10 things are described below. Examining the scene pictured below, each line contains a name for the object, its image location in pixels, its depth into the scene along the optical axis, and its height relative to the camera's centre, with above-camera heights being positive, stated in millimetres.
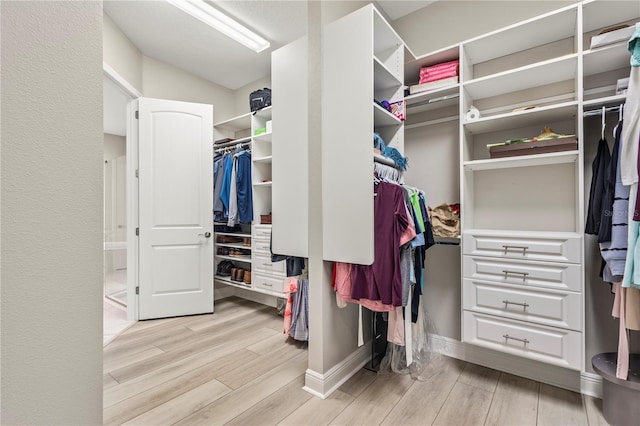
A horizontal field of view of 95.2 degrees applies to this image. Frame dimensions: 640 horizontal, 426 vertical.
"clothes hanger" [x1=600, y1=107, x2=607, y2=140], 1572 +506
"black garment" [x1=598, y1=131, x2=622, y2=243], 1507 +72
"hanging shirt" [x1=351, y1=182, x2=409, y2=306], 1619 -207
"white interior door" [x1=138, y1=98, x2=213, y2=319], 3082 +52
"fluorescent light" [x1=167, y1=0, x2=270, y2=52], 2469 +1760
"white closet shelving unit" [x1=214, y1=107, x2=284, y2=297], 3137 -175
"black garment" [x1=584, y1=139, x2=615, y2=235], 1584 +123
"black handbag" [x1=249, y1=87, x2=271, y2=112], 3219 +1263
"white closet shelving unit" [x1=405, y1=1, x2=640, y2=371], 1655 +233
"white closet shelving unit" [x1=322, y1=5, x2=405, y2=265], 1615 +454
